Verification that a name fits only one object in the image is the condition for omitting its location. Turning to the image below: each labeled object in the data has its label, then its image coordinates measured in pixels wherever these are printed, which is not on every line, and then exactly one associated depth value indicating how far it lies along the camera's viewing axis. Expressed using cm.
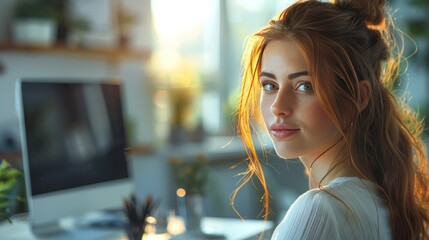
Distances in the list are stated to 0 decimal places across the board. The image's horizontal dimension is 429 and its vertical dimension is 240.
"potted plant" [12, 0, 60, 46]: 322
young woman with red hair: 115
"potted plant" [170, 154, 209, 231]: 218
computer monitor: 199
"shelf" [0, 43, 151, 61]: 319
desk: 204
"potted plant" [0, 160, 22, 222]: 153
